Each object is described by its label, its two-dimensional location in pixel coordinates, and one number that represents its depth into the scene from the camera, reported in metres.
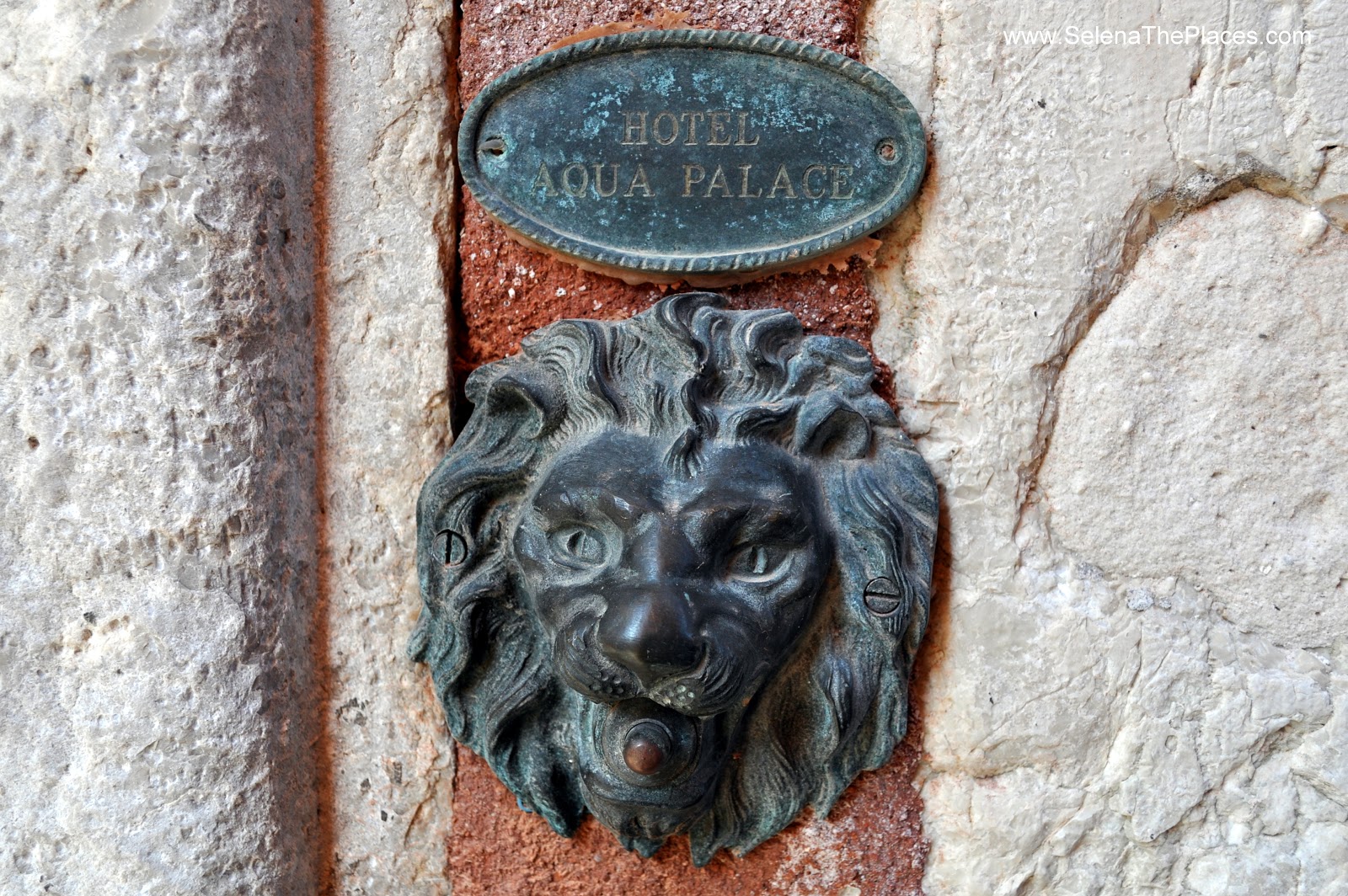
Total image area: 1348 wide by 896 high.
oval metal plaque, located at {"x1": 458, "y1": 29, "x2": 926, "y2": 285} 0.50
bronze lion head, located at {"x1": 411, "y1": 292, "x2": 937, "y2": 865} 0.48
